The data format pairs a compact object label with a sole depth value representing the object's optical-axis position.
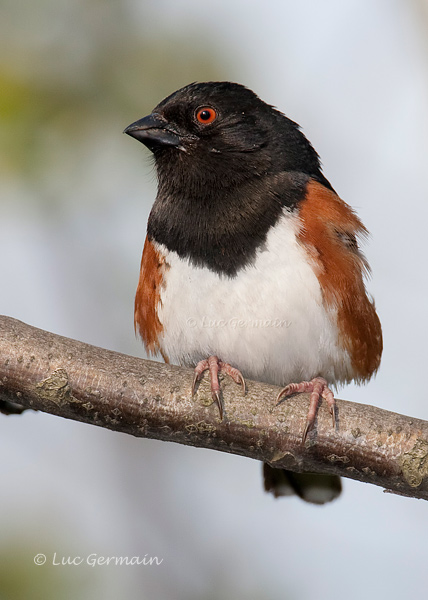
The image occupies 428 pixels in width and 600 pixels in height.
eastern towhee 6.64
